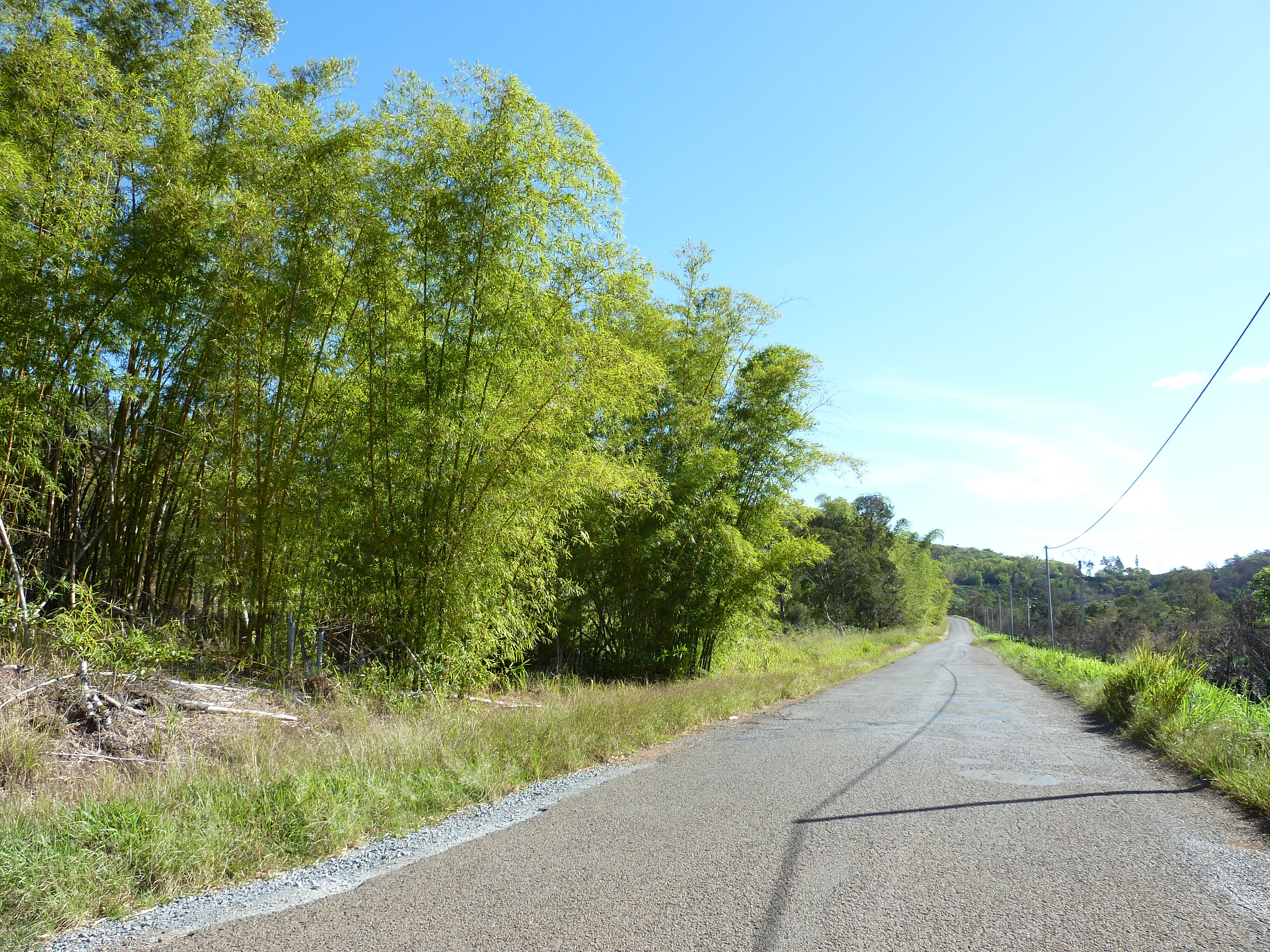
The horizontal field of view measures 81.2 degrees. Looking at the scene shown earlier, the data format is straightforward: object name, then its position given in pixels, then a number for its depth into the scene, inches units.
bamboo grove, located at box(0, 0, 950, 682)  242.8
